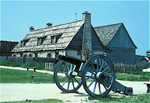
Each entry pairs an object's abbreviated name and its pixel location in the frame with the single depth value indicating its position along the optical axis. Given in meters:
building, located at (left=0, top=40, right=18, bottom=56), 51.50
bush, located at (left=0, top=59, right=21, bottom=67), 34.92
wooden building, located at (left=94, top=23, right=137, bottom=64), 41.78
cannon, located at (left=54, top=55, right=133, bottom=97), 9.42
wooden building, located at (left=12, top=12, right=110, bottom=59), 32.31
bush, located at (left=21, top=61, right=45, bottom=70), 31.56
